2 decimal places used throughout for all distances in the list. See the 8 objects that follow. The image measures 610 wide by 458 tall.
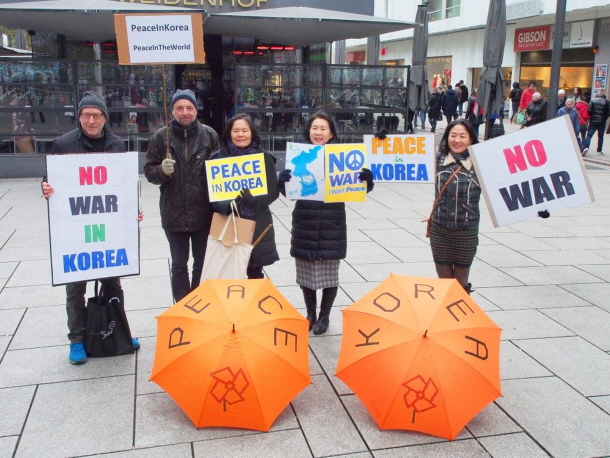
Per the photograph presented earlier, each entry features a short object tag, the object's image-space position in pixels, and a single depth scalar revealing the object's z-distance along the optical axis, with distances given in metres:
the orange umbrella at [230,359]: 3.46
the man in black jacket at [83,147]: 4.30
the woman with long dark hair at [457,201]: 4.87
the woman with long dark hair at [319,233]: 4.93
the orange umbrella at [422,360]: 3.40
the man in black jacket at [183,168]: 4.58
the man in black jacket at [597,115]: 16.41
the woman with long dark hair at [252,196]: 4.60
